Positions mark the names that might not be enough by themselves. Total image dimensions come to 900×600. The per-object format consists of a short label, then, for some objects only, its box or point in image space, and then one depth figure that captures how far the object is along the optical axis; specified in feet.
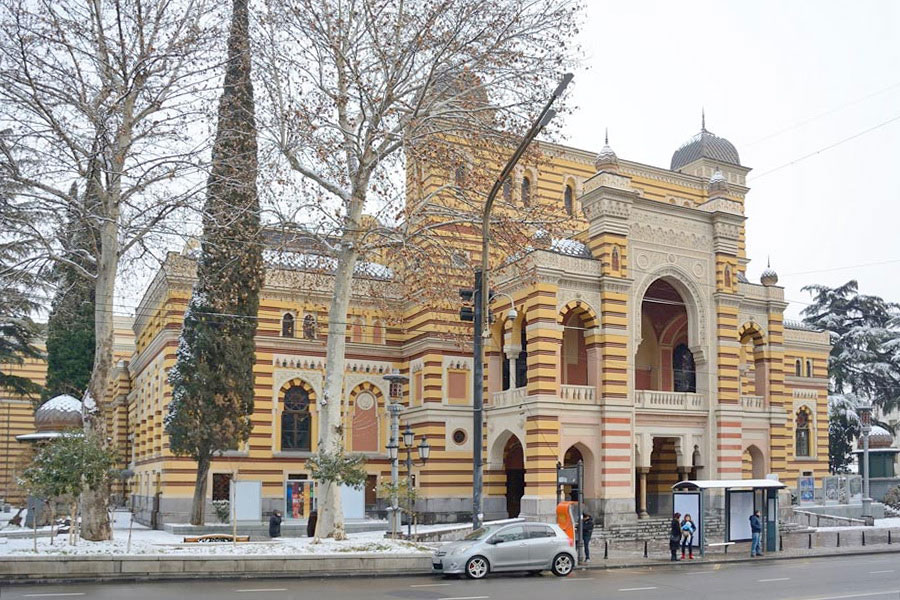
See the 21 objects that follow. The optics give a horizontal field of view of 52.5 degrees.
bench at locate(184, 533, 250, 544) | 85.10
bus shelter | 91.86
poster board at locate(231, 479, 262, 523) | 108.58
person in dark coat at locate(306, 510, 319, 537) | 94.25
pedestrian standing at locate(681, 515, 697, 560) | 88.63
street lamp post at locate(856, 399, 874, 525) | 128.36
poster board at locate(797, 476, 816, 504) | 143.13
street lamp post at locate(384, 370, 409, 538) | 91.66
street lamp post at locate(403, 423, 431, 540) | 94.58
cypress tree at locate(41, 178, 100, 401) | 144.25
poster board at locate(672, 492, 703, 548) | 91.71
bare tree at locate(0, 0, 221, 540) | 69.62
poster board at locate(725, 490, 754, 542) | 96.68
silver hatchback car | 69.05
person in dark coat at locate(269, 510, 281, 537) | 102.32
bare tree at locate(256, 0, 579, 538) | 75.87
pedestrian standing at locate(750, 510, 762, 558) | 91.40
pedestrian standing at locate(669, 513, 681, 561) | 85.97
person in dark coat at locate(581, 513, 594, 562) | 84.33
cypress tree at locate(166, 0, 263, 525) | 104.37
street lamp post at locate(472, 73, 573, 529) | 70.44
